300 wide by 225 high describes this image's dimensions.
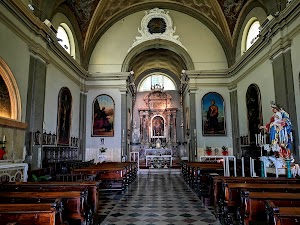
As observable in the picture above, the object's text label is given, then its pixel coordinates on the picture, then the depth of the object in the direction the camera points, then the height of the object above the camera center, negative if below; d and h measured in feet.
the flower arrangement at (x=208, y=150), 47.21 +0.44
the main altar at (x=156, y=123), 69.62 +8.23
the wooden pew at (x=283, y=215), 7.37 -1.73
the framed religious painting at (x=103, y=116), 48.55 +6.86
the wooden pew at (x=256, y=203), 10.37 -2.04
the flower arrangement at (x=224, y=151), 47.04 +0.33
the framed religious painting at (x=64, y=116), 37.47 +5.56
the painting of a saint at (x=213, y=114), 48.32 +7.05
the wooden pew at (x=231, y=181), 15.44 -1.65
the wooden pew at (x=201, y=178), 23.92 -2.34
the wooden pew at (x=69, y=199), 10.74 -1.95
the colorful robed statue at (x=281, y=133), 24.72 +1.84
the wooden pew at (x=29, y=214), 8.10 -1.84
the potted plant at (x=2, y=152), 21.07 +0.14
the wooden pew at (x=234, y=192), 12.86 -2.06
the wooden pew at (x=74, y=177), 19.53 -1.74
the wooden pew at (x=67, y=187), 12.94 -1.66
